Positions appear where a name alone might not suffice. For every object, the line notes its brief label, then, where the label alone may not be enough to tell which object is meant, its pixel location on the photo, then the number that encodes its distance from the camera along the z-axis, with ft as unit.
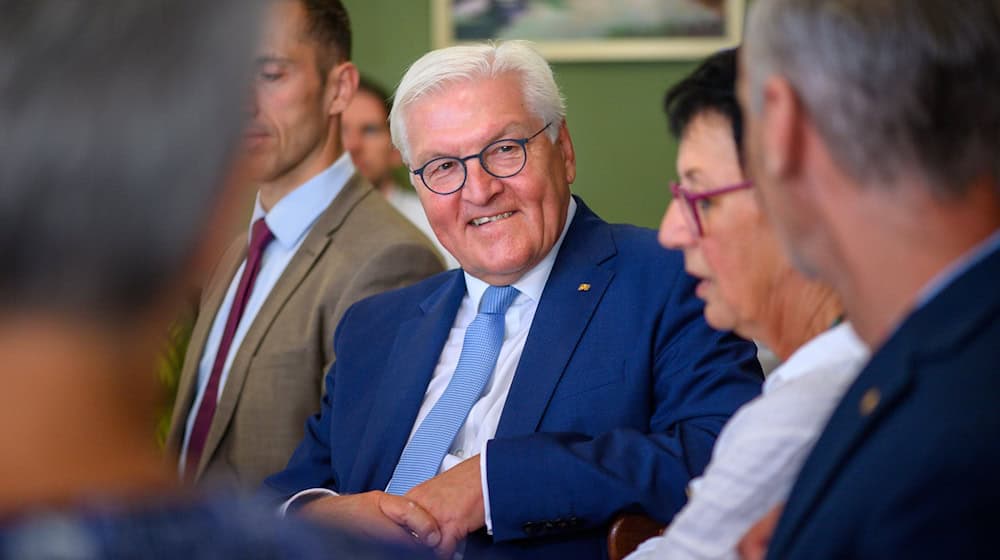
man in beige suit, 13.17
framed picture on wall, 18.28
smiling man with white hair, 12.07
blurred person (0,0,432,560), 6.19
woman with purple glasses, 10.89
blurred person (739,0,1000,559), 9.34
